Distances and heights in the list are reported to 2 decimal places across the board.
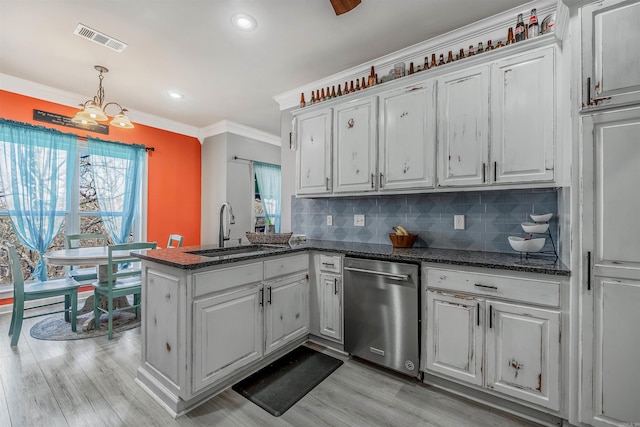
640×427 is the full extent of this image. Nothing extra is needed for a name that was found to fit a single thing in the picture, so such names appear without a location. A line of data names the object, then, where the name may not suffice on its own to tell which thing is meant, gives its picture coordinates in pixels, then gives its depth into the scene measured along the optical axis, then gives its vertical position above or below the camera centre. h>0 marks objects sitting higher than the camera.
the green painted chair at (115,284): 2.75 -0.75
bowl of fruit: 2.57 -0.21
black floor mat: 1.89 -1.23
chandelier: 2.73 +0.97
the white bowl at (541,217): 1.91 -0.01
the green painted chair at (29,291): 2.60 -0.76
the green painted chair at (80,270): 3.34 -0.73
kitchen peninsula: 1.72 -0.64
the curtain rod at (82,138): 3.90 +1.02
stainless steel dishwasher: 2.06 -0.75
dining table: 2.65 -0.44
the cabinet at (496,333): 1.62 -0.73
